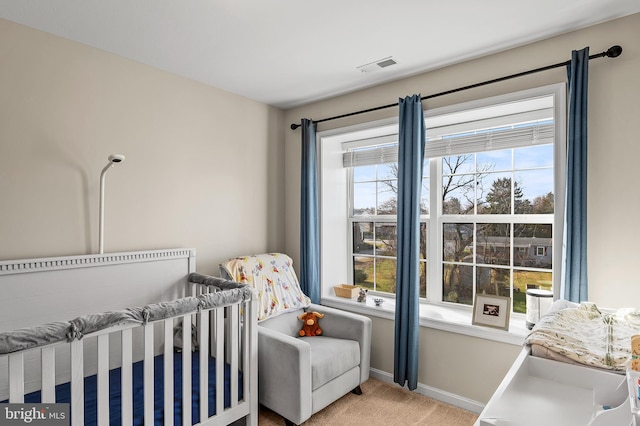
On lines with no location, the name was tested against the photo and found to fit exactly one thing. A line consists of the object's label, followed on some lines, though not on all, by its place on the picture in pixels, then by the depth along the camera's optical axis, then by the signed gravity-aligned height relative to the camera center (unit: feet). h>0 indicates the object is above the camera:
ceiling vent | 8.36 +3.45
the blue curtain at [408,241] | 8.68 -0.67
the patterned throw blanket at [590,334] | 4.13 -1.54
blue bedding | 5.74 -3.12
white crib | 4.87 -2.03
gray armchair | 7.25 -3.03
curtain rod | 6.49 +2.81
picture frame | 7.98 -2.17
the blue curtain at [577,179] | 6.68 +0.63
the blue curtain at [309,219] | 10.91 -0.20
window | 8.34 +0.34
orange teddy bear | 9.39 -2.89
